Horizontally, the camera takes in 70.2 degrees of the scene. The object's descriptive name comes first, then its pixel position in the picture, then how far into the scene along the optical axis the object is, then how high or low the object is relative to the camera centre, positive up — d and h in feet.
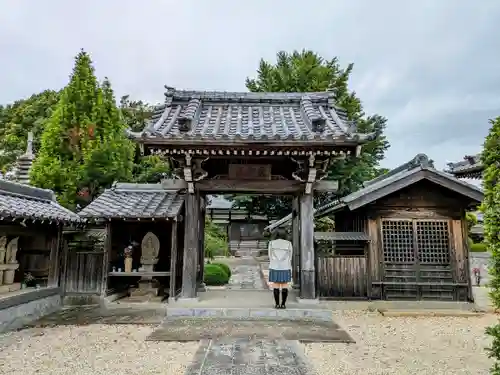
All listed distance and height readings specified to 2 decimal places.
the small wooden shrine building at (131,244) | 27.71 +0.11
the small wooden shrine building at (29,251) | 21.72 -0.48
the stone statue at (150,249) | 29.94 -0.31
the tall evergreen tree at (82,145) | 35.86 +10.50
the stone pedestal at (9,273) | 24.04 -1.90
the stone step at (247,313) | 24.14 -4.55
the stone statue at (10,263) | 24.09 -1.24
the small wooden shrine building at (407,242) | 29.25 +0.36
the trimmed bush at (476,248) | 50.58 -0.19
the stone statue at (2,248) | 23.37 -0.22
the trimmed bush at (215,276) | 40.88 -3.50
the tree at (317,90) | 55.01 +24.15
